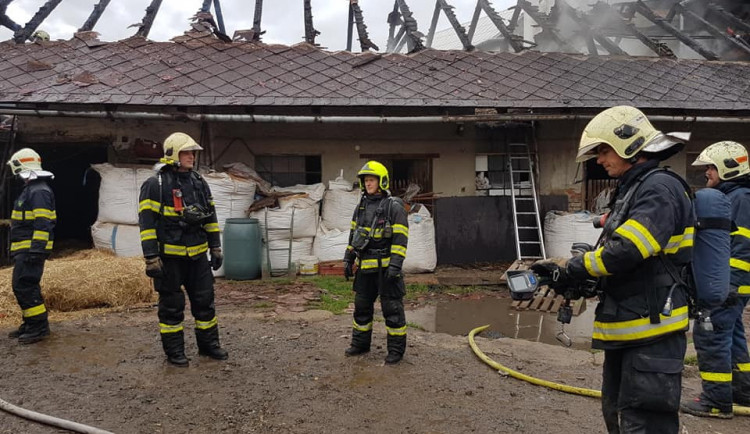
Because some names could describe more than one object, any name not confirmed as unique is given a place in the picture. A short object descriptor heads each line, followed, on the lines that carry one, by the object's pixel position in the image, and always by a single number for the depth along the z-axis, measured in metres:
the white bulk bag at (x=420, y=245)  8.12
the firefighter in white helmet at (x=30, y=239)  4.73
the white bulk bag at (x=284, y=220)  8.02
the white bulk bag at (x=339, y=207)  8.30
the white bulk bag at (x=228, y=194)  7.84
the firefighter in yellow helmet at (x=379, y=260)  4.42
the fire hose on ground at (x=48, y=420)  2.98
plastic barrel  7.70
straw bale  5.82
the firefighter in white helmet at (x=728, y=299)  3.39
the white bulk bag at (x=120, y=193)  7.80
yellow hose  3.48
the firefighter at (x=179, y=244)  4.12
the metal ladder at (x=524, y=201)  8.80
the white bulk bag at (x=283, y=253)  8.09
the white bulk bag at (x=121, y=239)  7.77
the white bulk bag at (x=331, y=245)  8.23
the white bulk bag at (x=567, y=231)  8.20
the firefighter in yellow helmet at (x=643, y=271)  2.11
